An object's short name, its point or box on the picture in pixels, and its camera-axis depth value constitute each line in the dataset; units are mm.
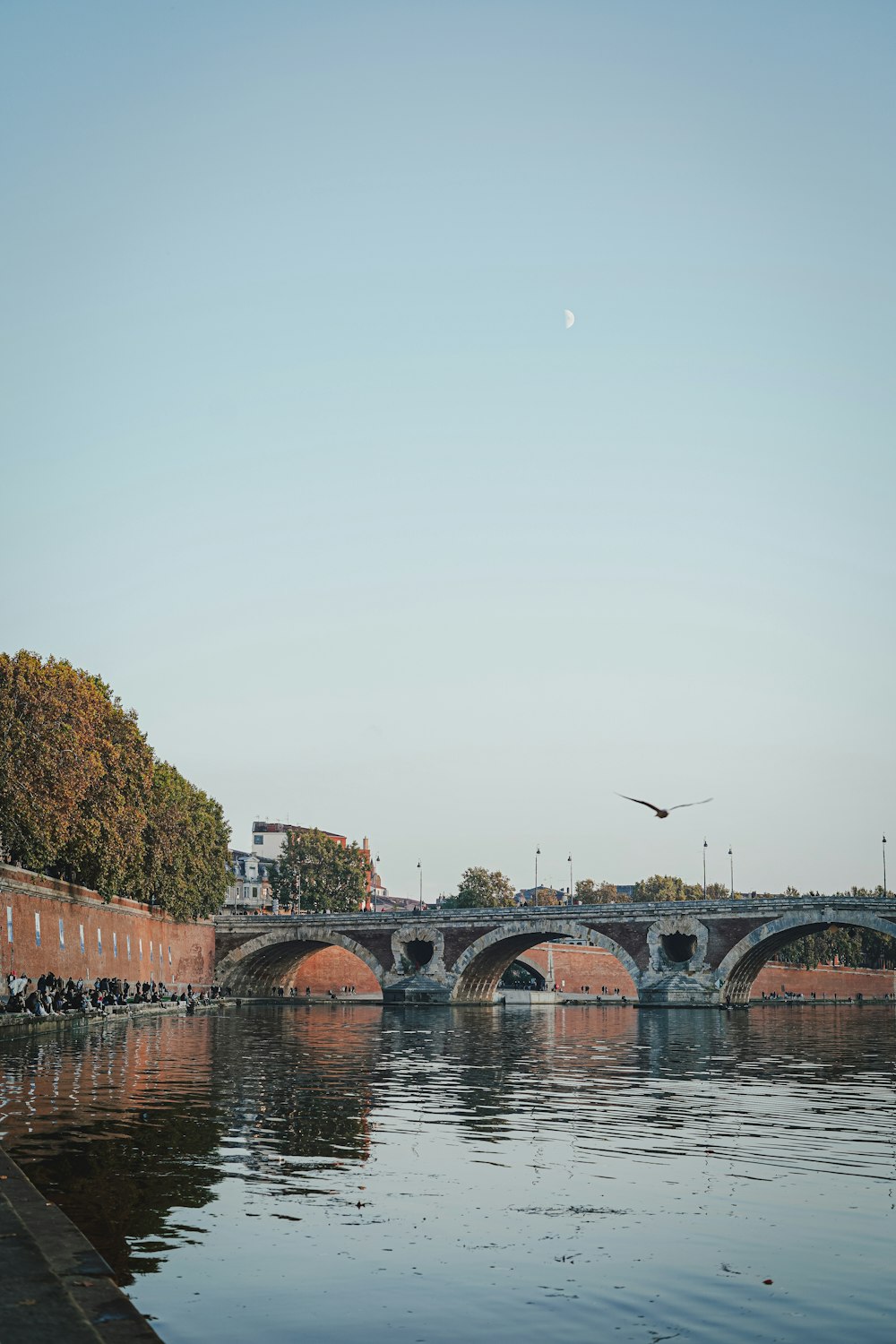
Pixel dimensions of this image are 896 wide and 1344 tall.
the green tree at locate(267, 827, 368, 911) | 145250
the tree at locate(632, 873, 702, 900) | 193125
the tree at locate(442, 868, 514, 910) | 163125
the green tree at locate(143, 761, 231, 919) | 88562
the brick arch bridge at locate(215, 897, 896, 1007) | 97000
